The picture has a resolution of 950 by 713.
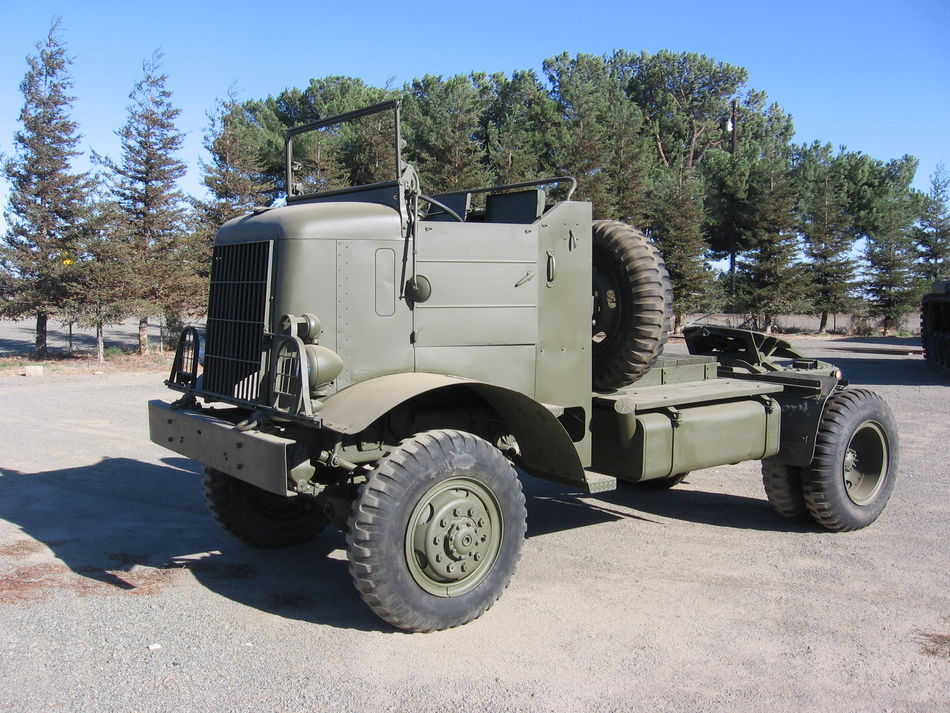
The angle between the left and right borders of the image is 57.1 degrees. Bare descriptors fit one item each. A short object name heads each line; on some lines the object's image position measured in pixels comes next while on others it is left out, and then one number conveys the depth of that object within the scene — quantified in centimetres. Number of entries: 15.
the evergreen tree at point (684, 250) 3566
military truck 454
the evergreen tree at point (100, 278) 2211
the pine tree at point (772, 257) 3759
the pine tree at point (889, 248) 3925
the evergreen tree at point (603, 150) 3442
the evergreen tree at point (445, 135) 3247
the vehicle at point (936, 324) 1984
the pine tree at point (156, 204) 2419
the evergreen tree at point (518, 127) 3556
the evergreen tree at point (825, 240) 3934
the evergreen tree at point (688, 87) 4981
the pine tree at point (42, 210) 2209
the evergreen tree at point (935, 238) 4047
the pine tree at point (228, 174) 2731
